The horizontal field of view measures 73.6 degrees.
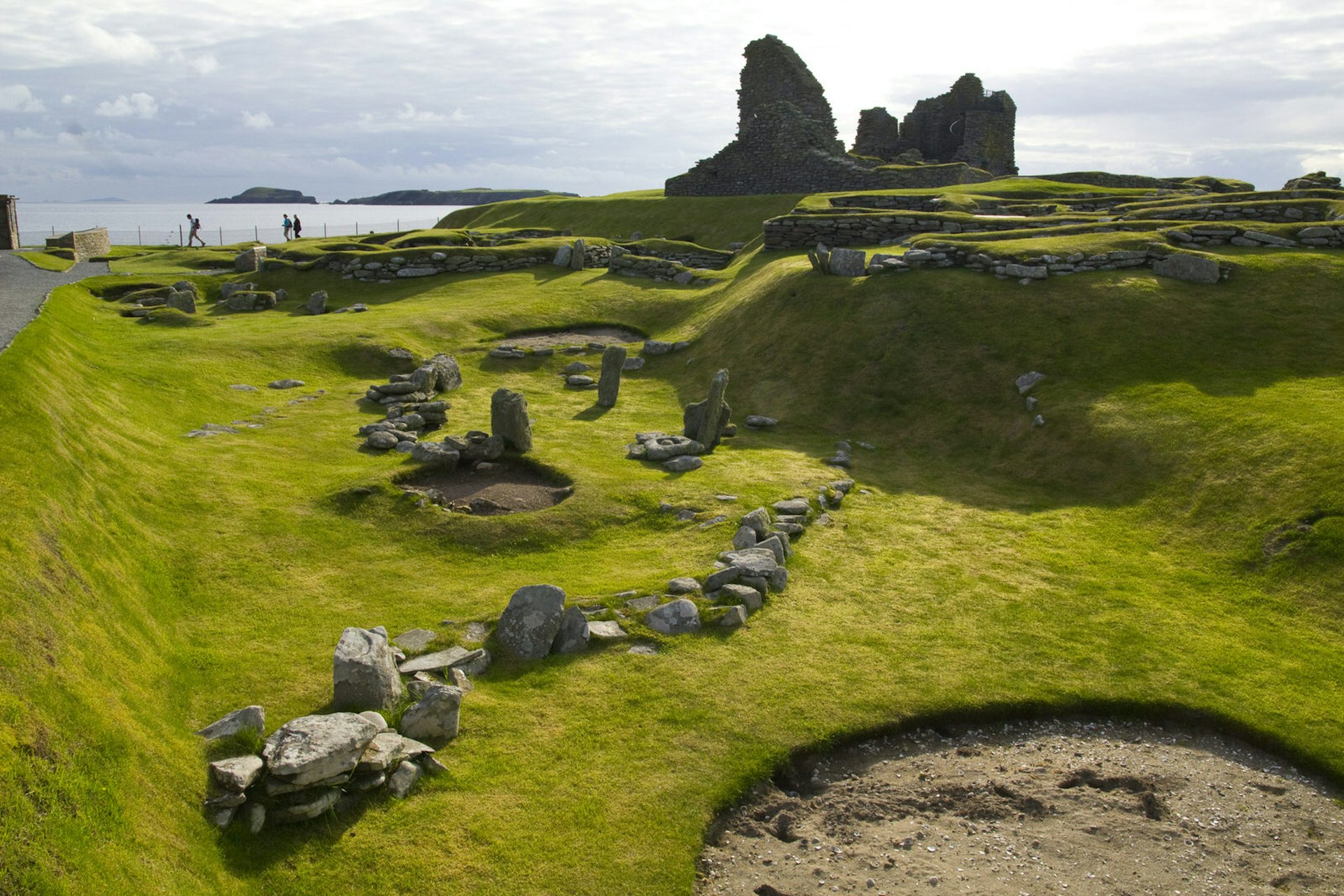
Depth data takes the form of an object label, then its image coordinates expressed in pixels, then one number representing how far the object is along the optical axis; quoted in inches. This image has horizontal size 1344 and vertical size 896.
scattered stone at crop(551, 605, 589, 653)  463.5
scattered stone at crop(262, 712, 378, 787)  330.0
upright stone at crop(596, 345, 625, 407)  978.1
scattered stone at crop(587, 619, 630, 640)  470.9
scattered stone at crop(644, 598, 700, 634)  481.7
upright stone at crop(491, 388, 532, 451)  754.8
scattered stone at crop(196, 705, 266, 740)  360.2
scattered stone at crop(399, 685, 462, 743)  383.2
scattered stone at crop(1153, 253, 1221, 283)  925.2
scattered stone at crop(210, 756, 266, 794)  326.3
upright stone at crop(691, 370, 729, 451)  807.1
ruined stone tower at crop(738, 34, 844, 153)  2432.3
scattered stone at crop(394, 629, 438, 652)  458.6
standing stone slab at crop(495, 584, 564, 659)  458.0
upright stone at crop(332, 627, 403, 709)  391.9
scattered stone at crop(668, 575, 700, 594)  513.3
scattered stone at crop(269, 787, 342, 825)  327.3
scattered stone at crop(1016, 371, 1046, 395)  831.1
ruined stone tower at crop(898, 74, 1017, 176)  2645.2
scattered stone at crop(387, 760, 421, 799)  350.3
